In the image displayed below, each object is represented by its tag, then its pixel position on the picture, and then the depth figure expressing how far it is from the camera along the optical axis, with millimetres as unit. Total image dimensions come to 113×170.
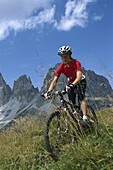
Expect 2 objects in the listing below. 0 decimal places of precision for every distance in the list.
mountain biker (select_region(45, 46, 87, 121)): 5423
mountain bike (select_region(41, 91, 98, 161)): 4740
